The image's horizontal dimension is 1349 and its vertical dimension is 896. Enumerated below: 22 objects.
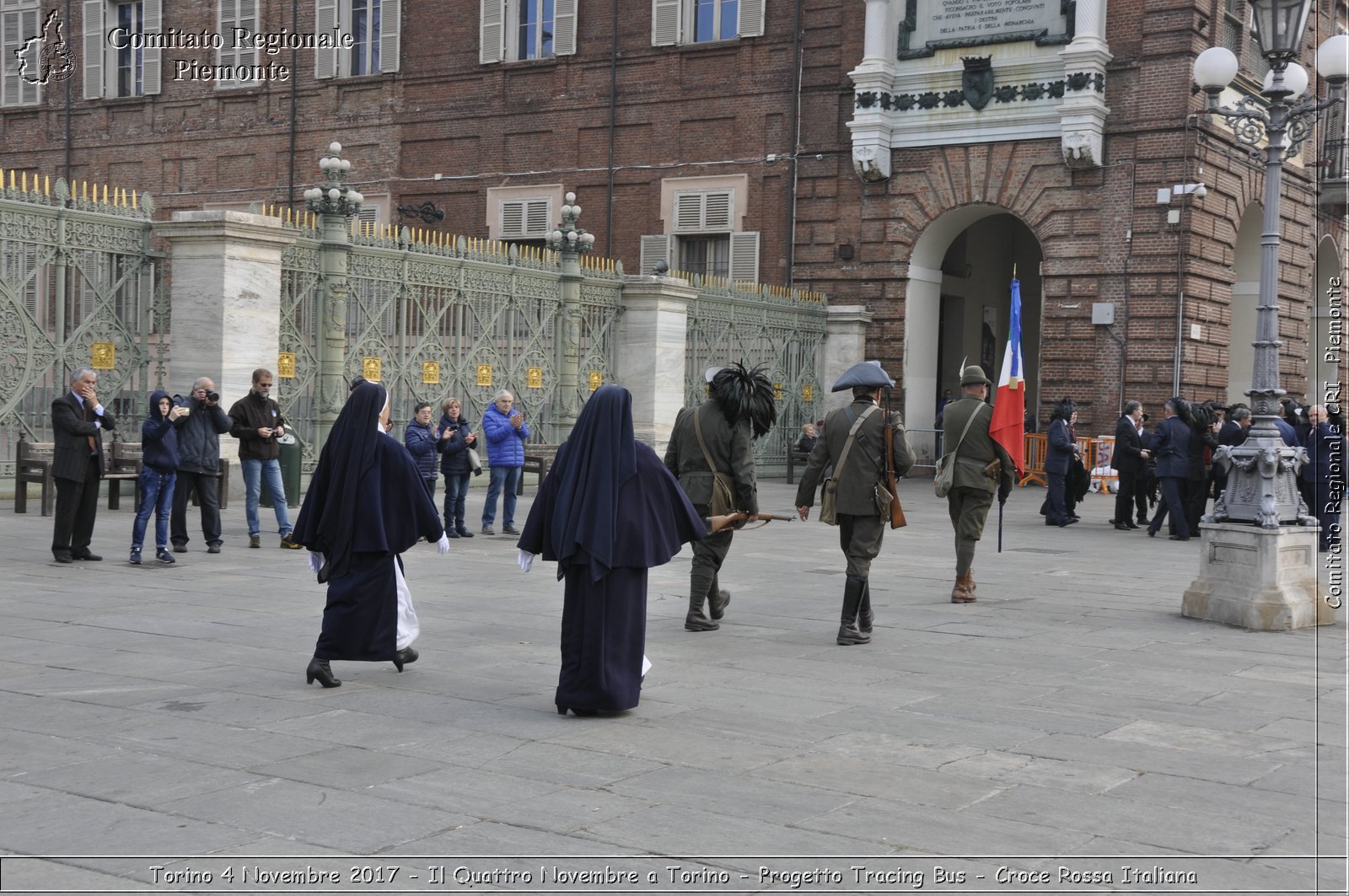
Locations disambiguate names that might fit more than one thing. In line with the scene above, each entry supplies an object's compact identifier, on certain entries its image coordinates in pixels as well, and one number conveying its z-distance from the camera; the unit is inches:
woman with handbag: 623.5
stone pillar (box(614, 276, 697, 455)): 932.6
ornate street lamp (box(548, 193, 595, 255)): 893.2
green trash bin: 696.4
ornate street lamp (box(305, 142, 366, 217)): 730.8
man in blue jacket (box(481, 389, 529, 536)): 636.7
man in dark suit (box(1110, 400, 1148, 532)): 758.5
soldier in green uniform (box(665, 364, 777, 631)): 395.2
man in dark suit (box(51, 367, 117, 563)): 491.8
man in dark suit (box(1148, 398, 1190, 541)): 689.6
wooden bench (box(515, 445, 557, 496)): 783.7
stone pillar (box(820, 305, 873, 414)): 1103.6
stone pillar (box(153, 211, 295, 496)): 673.0
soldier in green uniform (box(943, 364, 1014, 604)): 461.4
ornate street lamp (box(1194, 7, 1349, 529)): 424.8
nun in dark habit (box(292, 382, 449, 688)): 312.5
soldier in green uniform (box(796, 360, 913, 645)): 378.3
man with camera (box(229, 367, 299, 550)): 559.5
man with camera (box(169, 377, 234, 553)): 521.0
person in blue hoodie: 502.9
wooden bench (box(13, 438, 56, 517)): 625.3
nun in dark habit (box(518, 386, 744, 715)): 285.0
